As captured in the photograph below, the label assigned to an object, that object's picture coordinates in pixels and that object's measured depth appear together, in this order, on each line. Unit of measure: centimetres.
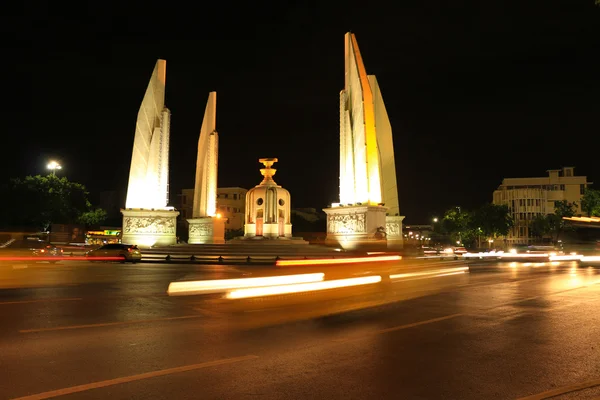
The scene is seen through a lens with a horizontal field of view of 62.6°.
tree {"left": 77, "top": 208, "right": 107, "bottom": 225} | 5053
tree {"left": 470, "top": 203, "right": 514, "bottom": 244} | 6712
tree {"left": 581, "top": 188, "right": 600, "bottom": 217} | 4819
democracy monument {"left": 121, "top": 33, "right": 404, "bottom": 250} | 3447
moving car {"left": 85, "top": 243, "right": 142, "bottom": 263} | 2812
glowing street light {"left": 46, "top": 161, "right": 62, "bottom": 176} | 4109
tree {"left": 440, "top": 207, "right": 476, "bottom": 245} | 6988
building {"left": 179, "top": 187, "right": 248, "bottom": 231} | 8402
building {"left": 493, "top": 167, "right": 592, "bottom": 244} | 8431
